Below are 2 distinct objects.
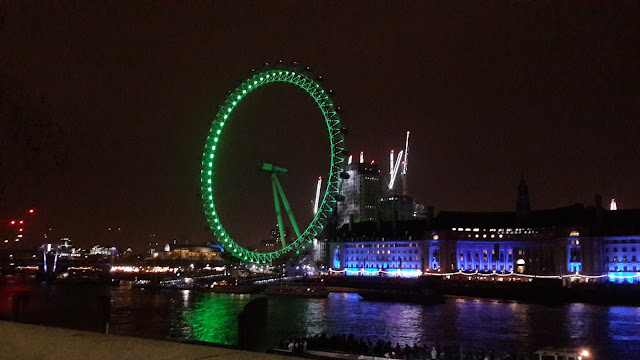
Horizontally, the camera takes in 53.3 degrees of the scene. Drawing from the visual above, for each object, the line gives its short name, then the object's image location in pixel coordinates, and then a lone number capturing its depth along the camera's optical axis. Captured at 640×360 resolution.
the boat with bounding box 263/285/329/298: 94.31
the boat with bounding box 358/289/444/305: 83.31
